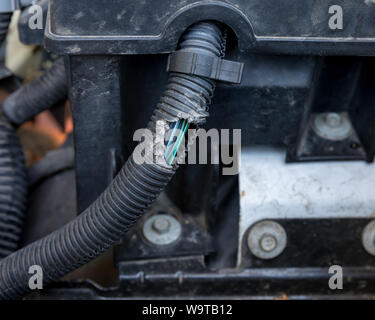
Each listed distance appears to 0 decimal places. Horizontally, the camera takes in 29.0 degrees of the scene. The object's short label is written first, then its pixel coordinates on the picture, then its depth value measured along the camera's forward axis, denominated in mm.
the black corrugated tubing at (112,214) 270
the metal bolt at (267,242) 325
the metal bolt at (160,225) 335
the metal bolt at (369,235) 328
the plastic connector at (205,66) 265
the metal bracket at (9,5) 333
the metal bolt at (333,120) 342
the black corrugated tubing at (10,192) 340
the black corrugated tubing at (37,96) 371
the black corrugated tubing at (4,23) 337
